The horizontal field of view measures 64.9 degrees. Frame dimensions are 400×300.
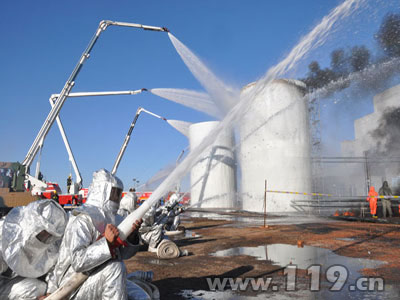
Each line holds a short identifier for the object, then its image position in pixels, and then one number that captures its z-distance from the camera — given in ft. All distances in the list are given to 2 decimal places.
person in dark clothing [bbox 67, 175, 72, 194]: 86.17
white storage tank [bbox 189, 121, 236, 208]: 106.32
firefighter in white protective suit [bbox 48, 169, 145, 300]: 10.02
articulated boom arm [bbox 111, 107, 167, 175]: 97.86
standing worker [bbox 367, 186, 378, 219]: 56.85
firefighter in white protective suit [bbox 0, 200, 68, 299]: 11.32
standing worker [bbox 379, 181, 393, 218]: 57.47
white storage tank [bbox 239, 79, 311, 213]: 81.46
